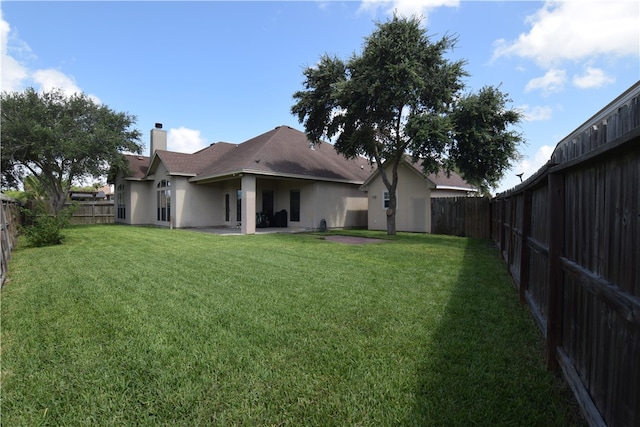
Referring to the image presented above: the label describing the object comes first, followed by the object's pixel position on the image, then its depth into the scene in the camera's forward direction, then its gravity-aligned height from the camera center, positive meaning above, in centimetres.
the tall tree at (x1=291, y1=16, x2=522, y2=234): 1324 +447
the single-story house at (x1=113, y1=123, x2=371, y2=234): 1834 +142
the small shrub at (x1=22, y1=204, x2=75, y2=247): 1042 -66
